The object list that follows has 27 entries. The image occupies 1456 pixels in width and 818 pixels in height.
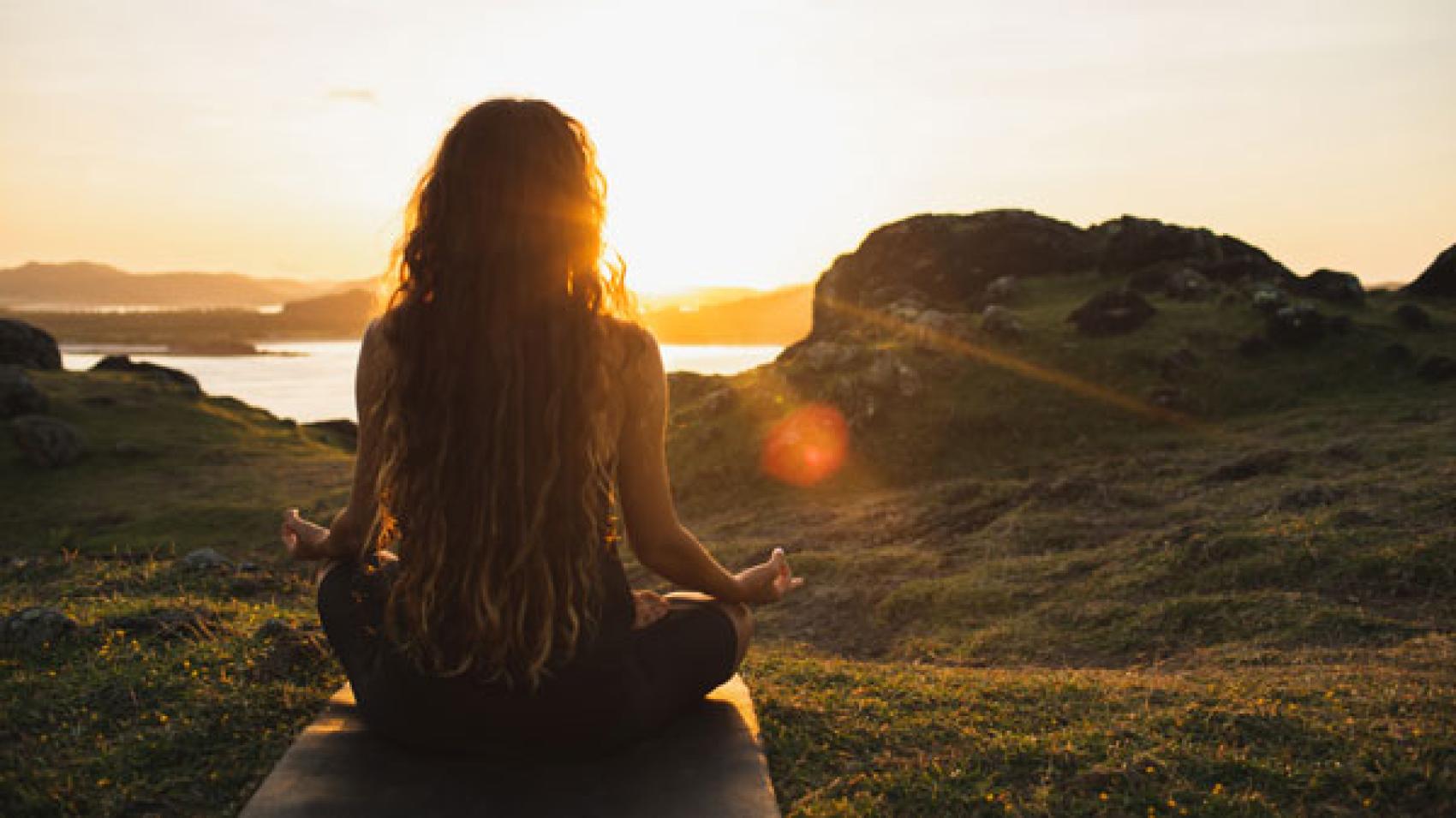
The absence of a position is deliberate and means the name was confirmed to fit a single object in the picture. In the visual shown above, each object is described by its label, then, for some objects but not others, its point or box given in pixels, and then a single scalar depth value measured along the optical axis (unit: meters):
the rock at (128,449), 25.08
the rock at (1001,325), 20.73
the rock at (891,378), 19.14
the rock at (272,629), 5.78
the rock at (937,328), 21.00
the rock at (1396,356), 18.16
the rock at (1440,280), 23.69
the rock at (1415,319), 19.84
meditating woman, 3.20
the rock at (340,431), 35.50
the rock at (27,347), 33.28
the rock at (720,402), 21.11
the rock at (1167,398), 17.70
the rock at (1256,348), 19.33
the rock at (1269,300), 20.36
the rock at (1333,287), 22.73
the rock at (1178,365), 18.59
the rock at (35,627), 5.65
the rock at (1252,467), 13.43
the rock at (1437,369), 17.27
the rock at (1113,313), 20.77
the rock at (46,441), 23.42
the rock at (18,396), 25.69
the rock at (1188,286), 23.38
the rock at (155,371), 34.94
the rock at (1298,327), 19.30
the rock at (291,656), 5.20
